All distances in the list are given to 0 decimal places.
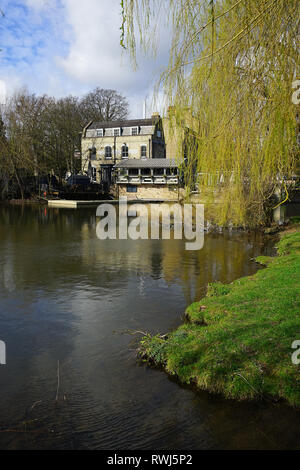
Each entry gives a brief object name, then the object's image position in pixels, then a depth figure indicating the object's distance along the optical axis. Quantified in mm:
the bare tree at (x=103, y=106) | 56719
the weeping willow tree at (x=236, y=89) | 3123
